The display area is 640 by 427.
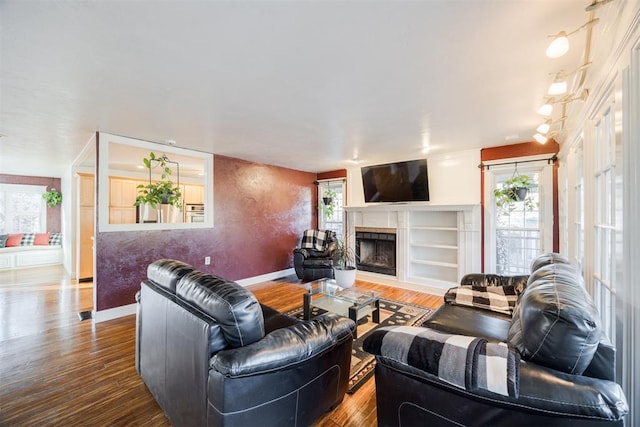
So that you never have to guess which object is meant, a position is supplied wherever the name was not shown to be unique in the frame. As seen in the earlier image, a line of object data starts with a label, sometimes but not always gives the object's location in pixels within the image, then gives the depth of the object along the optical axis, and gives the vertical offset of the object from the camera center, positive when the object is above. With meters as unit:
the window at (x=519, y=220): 3.53 -0.12
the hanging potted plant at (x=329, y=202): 5.88 +0.27
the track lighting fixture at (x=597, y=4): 1.13 +0.92
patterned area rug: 2.07 -1.28
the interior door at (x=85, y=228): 4.79 -0.23
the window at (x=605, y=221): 1.51 -0.06
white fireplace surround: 4.05 -0.52
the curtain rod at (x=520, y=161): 3.46 +0.72
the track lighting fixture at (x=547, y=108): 1.91 +0.77
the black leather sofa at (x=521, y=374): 0.87 -0.60
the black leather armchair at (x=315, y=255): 4.80 -0.81
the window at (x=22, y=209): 6.27 +0.18
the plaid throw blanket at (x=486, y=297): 2.22 -0.78
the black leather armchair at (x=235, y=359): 1.14 -0.72
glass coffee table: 2.77 -1.01
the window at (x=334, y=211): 5.95 +0.06
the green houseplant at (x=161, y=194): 3.50 +0.29
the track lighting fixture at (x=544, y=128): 2.24 +0.73
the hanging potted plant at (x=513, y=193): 3.53 +0.26
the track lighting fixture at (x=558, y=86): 1.52 +0.76
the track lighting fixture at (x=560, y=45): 1.21 +0.80
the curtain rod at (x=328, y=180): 5.79 +0.77
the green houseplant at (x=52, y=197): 6.46 +0.47
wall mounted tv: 4.48 +0.58
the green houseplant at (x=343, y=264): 4.07 -0.90
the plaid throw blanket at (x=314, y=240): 5.41 -0.55
